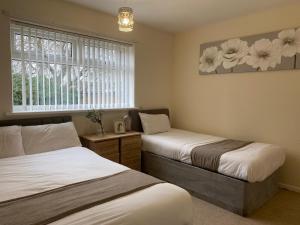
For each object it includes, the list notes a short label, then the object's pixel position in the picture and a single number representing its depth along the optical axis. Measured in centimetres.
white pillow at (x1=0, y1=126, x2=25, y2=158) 227
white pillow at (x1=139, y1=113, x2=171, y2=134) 368
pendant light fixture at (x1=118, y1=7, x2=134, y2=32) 201
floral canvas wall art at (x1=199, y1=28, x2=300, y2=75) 295
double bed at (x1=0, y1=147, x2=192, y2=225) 128
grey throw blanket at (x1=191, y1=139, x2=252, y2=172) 260
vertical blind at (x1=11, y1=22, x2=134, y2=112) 271
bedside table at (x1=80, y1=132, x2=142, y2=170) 296
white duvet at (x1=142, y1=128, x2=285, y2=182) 236
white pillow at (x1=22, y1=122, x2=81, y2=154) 250
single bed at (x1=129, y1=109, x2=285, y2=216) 238
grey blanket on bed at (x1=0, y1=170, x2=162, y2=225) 121
